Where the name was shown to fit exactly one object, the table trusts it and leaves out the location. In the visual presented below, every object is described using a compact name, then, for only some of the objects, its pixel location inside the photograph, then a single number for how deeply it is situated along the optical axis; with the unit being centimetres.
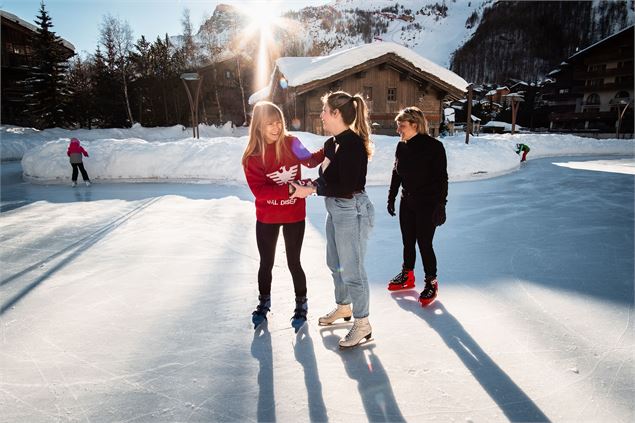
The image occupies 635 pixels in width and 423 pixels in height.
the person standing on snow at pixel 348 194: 222
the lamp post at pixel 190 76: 1309
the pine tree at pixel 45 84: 2527
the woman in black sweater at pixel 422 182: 302
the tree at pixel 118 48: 3001
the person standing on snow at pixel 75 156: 914
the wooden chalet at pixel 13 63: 2644
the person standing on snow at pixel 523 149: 1480
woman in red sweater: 242
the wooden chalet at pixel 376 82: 1482
